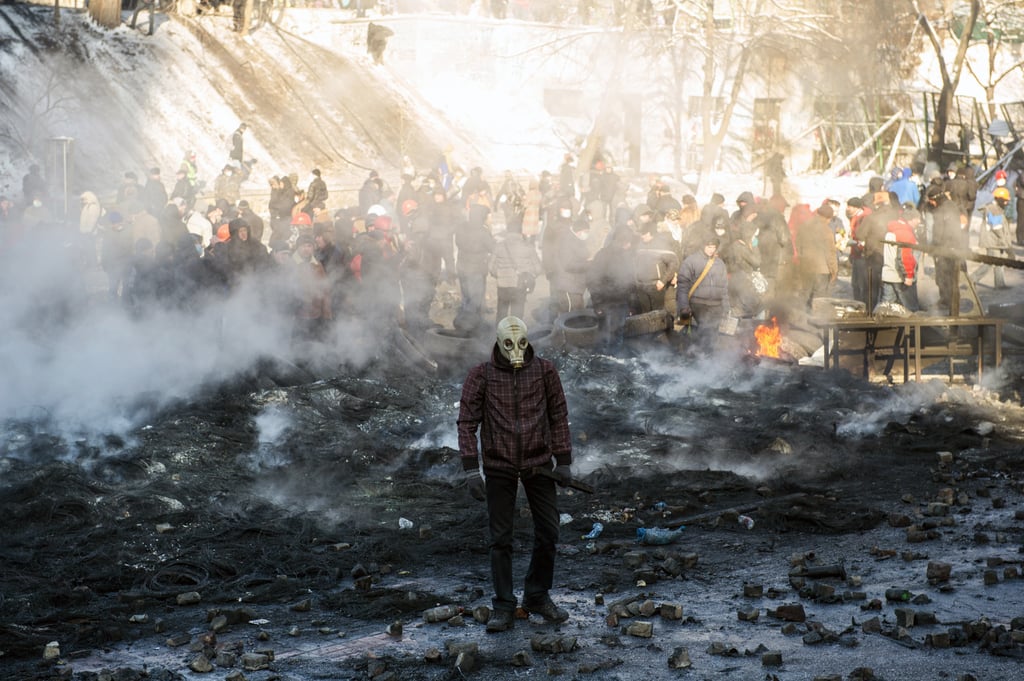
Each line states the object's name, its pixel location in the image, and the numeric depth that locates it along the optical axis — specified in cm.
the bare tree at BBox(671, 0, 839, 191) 3297
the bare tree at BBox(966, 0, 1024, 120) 3669
